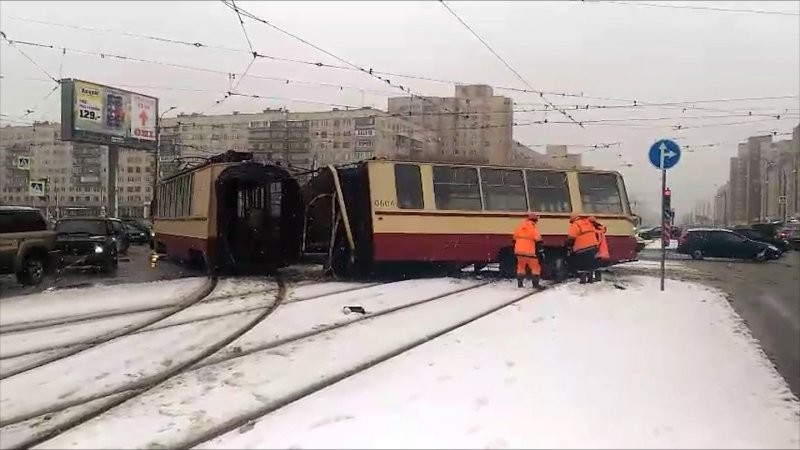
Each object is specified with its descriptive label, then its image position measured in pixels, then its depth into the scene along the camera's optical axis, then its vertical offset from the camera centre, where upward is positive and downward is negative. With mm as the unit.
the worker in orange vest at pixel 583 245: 13258 -624
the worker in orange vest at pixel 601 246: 13312 -642
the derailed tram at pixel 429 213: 13703 -55
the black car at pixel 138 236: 27336 -1207
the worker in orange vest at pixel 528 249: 12383 -671
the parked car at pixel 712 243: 24391 -1049
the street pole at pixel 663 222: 11783 -146
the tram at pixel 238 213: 12594 -107
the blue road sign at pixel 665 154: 11438 +990
